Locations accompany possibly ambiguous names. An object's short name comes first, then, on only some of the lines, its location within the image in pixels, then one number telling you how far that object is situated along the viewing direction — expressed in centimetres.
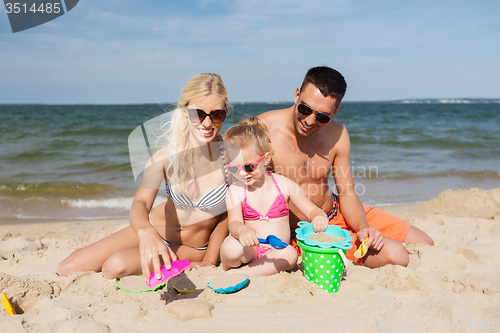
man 293
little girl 267
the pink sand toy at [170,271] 205
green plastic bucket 234
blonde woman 273
